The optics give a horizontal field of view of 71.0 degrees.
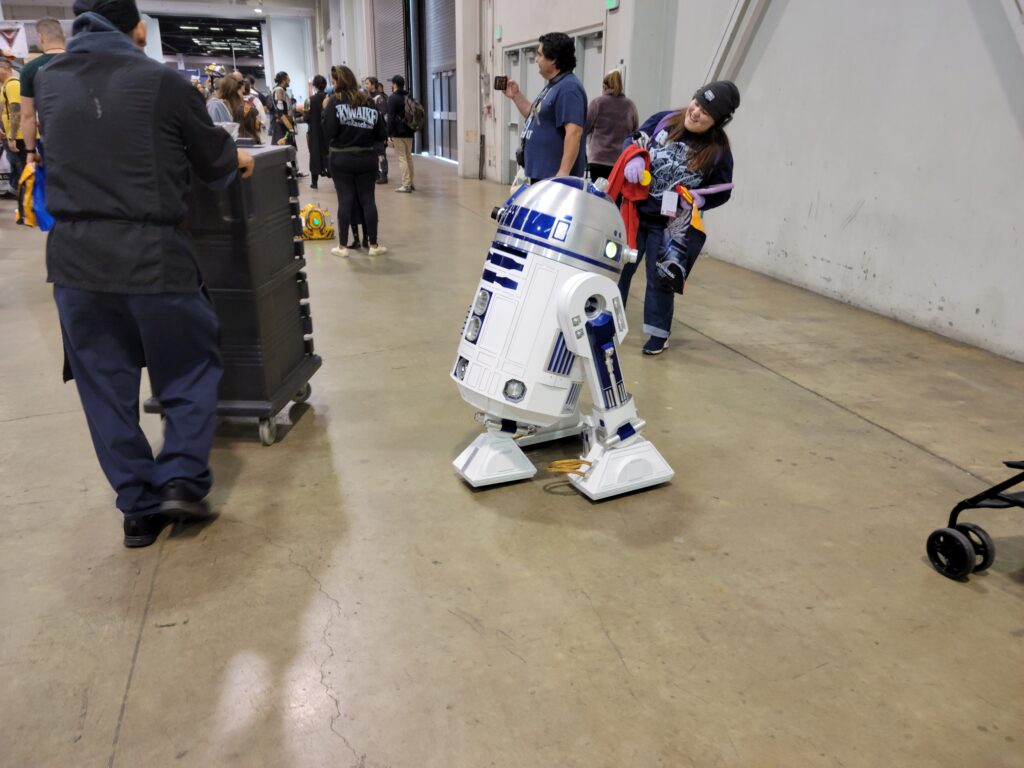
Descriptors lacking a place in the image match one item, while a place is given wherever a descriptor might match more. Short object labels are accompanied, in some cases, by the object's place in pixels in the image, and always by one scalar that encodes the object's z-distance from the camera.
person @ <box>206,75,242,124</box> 6.87
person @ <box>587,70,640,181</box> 6.38
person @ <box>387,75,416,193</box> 10.04
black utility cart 2.64
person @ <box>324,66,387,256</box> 5.75
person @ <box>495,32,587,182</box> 4.14
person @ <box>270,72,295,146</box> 11.50
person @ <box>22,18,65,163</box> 4.47
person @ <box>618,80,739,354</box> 3.41
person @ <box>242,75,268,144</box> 8.29
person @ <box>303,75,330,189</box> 7.95
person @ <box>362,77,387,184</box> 10.55
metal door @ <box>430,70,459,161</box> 15.33
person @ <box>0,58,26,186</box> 6.77
